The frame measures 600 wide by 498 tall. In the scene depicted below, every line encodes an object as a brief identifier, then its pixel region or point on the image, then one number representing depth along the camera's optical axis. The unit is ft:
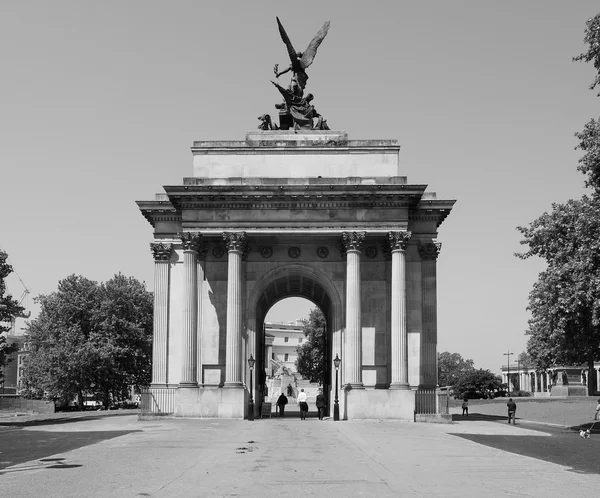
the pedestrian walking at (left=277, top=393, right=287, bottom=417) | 180.04
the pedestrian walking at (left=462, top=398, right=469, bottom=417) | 194.40
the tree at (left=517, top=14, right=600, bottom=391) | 124.36
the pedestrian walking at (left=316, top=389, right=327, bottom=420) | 163.63
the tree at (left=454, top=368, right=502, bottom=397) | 417.90
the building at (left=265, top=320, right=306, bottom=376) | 621.72
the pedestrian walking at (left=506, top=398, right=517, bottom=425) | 164.23
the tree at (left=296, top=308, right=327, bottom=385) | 394.52
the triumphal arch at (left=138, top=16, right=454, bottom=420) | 158.20
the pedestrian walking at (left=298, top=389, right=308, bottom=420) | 162.71
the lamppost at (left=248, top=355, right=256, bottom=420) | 160.04
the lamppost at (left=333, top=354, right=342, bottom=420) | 158.81
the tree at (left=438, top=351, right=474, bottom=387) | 615.81
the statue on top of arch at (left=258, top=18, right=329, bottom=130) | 178.91
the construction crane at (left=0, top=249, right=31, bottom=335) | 192.61
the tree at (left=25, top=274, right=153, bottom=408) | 266.98
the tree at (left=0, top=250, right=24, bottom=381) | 184.65
